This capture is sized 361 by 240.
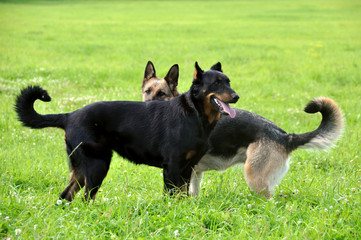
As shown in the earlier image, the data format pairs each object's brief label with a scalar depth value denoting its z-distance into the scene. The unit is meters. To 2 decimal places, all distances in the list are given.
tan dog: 9.38
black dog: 8.68
